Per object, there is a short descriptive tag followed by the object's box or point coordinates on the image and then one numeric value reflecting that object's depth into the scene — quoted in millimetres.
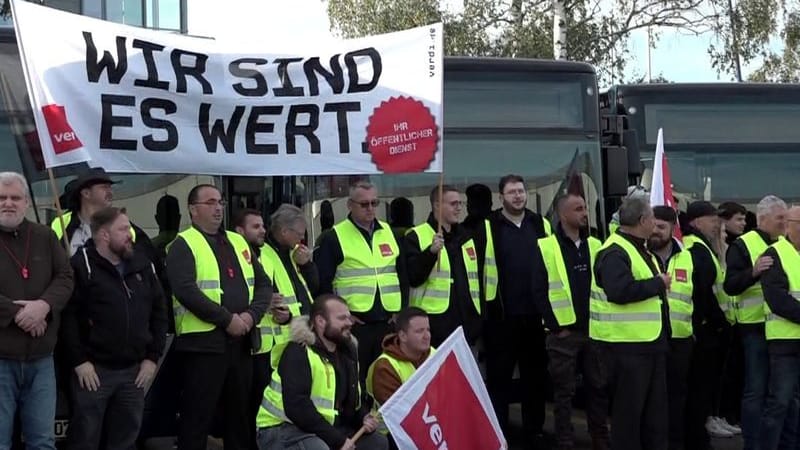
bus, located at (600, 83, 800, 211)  11109
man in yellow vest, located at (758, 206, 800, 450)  8586
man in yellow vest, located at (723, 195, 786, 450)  8938
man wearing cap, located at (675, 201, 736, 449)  9398
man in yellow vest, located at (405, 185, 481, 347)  8906
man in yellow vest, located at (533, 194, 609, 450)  9047
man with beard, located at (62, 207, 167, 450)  7223
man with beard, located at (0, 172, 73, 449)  6836
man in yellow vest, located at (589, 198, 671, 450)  8203
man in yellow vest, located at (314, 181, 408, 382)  8688
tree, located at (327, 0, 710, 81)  30922
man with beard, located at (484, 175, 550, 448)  9398
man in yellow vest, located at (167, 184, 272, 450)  7840
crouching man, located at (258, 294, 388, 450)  6879
